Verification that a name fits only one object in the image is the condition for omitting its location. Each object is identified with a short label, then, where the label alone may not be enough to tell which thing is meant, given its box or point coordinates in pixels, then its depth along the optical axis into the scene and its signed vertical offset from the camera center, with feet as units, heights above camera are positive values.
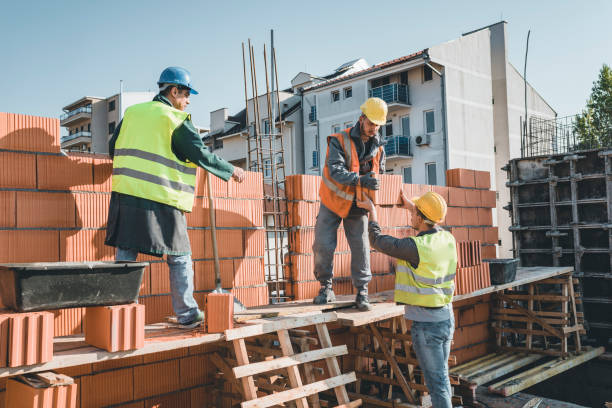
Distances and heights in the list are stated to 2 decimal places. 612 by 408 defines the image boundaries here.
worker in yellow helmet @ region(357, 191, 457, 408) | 13.35 -1.48
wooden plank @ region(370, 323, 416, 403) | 16.94 -4.58
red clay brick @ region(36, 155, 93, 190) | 12.52 +1.72
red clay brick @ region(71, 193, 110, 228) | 13.08 +0.81
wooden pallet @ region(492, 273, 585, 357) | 26.21 -4.83
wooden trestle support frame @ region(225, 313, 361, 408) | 11.77 -3.10
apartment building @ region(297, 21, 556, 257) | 80.79 +20.94
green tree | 82.99 +18.53
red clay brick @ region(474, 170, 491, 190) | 28.02 +2.69
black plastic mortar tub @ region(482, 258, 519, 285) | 21.91 -1.84
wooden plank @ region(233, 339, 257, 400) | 11.75 -2.95
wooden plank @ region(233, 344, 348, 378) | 11.73 -3.08
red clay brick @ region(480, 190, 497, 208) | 28.20 +1.62
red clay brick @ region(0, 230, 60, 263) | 11.84 -0.08
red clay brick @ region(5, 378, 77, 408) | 9.12 -2.76
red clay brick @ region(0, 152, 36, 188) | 11.94 +1.71
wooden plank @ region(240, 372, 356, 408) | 11.55 -3.75
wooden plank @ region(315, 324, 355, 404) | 13.35 -3.47
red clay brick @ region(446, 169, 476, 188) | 26.63 +2.67
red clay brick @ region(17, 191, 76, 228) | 12.19 +0.78
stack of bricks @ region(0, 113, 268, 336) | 12.04 +0.70
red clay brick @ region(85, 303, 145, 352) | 9.89 -1.69
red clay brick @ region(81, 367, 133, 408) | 12.80 -3.75
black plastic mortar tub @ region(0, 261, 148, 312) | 9.20 -0.80
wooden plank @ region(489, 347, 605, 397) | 21.90 -6.72
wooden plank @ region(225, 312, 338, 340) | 11.99 -2.26
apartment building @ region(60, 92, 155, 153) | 165.37 +38.77
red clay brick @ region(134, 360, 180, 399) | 13.78 -3.84
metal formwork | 27.68 +0.20
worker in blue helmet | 11.60 +1.22
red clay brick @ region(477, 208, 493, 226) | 27.84 +0.67
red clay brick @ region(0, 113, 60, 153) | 11.97 +2.61
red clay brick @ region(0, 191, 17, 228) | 11.85 +0.79
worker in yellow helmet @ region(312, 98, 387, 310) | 15.80 +0.91
